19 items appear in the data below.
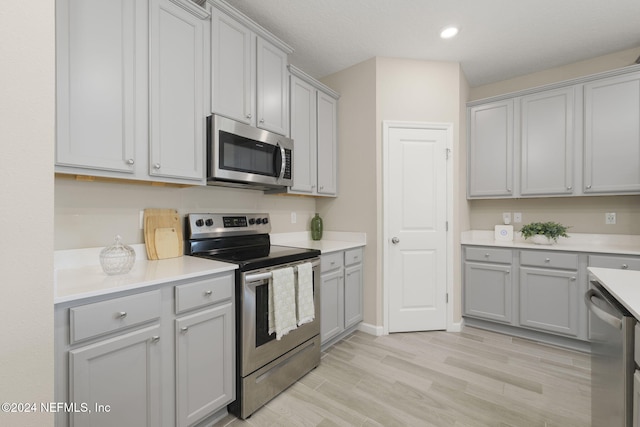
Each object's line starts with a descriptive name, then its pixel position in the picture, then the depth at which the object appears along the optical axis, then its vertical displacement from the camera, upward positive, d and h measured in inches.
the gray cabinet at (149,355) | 42.8 -25.7
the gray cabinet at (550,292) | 100.8 -29.6
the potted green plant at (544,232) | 110.7 -7.8
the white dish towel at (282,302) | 71.4 -23.6
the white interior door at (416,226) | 114.1 -5.7
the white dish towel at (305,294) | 79.0 -23.5
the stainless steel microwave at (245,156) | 72.9 +16.3
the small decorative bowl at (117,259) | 53.9 -9.2
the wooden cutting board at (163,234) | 72.0 -5.8
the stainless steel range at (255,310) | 65.7 -24.1
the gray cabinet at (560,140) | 101.2 +29.1
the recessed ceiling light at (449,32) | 95.6 +62.4
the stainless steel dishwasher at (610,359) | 37.5 -22.4
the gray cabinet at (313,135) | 102.3 +30.4
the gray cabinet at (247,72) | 74.5 +41.3
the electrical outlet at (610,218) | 111.3 -2.2
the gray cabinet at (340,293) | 95.7 -30.0
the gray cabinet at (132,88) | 51.8 +26.0
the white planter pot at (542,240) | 112.9 -11.1
